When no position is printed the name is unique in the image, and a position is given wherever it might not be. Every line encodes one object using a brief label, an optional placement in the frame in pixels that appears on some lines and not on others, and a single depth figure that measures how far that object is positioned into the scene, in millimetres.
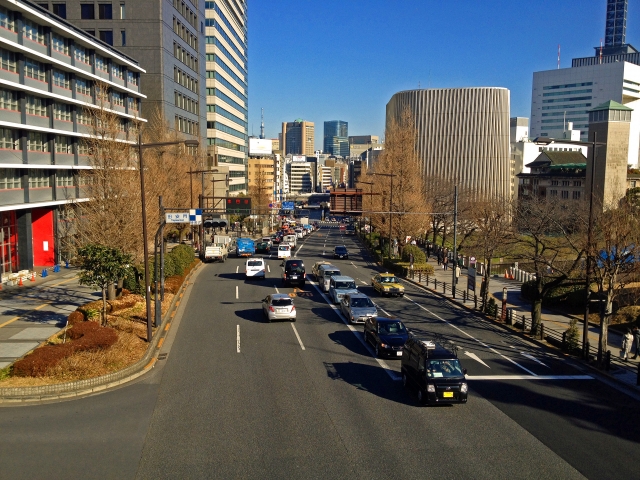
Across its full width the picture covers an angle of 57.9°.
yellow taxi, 38000
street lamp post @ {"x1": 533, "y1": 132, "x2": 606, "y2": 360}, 22238
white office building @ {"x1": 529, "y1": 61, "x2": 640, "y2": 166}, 168500
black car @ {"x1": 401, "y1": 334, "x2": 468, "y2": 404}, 17016
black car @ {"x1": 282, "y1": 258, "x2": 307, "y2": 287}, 41594
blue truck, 63184
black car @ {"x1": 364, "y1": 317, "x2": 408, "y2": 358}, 22781
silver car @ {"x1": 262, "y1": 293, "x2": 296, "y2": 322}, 29078
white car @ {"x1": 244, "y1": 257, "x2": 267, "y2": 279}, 45062
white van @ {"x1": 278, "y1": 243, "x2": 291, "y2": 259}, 60781
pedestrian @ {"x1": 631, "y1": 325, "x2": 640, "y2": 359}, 23547
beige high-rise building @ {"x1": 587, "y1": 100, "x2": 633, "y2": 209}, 80375
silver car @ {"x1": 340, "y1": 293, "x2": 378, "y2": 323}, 29000
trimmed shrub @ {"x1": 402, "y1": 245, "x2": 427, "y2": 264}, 54250
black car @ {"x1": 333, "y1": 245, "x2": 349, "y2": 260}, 65562
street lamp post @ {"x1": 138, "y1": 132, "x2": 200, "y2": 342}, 23672
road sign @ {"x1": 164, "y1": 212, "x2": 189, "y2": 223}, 27234
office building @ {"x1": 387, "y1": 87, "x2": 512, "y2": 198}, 104250
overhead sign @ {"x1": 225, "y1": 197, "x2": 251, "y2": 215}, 49750
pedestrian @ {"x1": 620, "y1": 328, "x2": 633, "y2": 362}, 23281
